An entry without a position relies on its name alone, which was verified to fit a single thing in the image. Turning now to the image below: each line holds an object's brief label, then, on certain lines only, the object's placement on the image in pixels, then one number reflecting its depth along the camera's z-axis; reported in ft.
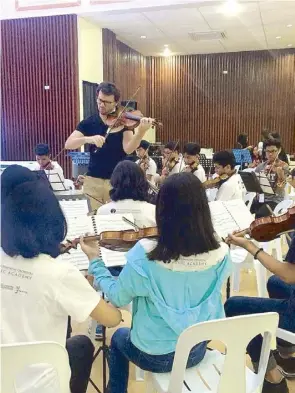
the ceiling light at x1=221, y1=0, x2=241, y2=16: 20.71
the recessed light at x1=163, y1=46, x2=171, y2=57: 32.83
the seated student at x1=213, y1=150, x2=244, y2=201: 11.03
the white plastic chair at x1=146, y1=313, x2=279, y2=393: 3.79
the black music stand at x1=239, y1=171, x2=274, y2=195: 13.19
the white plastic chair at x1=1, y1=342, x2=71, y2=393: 3.33
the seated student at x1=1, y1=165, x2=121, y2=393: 3.80
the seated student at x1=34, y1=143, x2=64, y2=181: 15.46
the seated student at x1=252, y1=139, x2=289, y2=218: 13.50
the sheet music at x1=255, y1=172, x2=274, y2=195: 13.58
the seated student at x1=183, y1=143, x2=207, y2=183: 14.90
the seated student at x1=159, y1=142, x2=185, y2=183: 18.16
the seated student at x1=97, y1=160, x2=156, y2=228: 7.63
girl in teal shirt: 4.44
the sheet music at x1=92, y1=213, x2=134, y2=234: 5.86
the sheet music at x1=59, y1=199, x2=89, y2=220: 5.99
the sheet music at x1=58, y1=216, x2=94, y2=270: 5.58
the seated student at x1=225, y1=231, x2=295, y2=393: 5.44
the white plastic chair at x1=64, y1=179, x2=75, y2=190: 13.88
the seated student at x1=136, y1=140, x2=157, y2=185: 19.13
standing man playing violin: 9.14
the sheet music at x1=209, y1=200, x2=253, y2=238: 6.77
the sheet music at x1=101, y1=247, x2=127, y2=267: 5.74
